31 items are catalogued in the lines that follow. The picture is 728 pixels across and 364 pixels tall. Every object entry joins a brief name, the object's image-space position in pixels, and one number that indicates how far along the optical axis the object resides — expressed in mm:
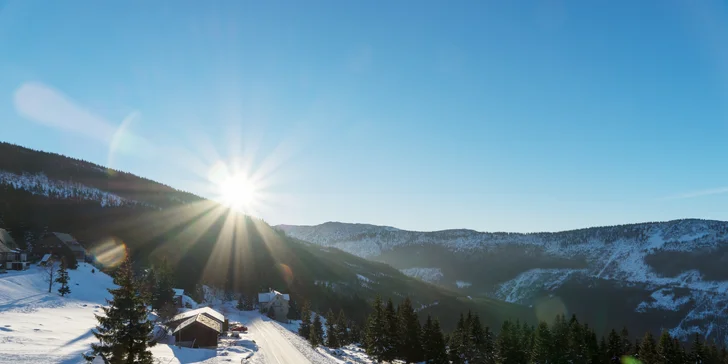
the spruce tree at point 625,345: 73781
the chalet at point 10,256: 67938
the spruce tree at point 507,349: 65269
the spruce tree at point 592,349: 67250
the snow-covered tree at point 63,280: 62784
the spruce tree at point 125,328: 24281
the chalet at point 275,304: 110625
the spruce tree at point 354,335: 91438
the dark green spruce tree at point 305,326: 83188
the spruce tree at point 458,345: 64938
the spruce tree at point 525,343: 66812
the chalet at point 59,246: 85562
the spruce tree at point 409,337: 59781
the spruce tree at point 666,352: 63556
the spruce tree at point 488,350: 68850
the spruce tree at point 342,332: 81250
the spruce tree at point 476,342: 68312
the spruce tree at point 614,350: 71062
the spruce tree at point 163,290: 79312
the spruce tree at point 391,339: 58562
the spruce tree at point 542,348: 66312
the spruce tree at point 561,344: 66750
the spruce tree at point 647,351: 66812
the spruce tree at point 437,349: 60562
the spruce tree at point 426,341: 60312
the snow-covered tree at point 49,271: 63941
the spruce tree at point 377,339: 58906
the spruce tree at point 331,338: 72688
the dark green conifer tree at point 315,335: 64750
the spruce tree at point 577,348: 66794
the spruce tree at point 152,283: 75750
